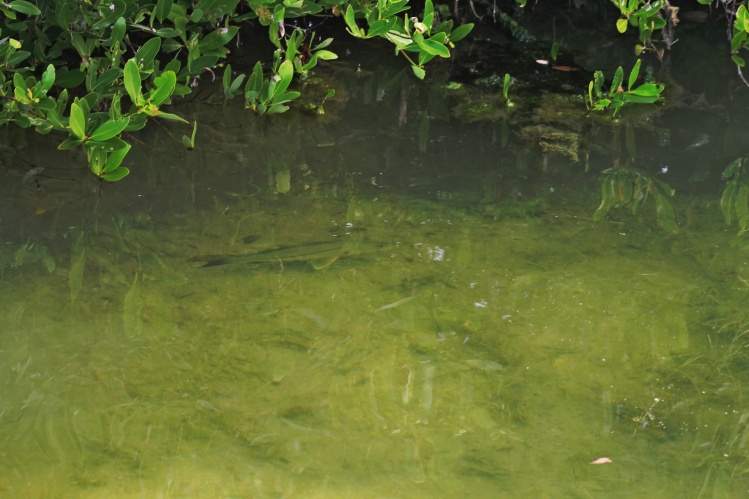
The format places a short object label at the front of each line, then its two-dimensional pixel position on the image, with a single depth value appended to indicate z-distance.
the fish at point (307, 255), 5.11
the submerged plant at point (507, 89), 7.28
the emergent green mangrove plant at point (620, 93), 6.79
